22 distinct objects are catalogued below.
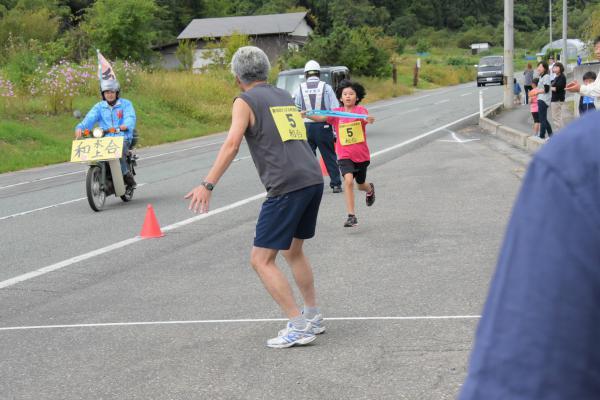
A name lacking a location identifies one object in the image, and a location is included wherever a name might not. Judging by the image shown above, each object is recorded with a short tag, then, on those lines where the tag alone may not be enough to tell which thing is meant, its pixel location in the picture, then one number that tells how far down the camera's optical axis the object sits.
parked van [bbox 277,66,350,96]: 24.70
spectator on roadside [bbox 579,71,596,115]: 15.51
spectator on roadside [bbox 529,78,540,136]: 19.11
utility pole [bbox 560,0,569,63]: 47.23
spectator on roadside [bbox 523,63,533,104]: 32.68
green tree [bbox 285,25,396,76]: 51.01
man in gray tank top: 5.65
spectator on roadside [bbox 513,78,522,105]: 36.53
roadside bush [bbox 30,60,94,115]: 29.31
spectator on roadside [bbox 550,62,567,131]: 18.23
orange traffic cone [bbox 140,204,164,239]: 10.11
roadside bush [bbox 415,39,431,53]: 123.25
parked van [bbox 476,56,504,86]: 61.78
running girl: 10.08
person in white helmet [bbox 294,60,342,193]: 13.05
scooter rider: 13.02
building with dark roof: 81.56
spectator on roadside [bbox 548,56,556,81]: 18.62
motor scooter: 12.69
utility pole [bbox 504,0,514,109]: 30.42
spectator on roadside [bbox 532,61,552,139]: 18.33
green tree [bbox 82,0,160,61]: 52.59
